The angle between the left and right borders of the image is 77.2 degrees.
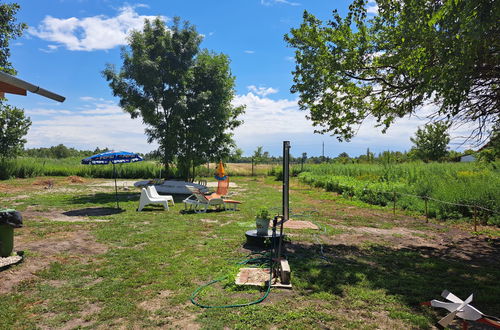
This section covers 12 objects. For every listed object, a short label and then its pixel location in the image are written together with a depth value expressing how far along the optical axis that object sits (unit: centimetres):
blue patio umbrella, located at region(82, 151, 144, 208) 1113
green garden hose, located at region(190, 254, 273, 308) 355
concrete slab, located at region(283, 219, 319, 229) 563
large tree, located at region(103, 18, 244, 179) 1753
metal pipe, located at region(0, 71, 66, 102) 362
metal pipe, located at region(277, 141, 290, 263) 418
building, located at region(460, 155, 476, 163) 4506
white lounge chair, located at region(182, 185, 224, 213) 1051
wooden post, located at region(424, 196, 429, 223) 956
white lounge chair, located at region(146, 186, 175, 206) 1149
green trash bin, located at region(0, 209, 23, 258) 483
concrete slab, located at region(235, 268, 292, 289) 417
